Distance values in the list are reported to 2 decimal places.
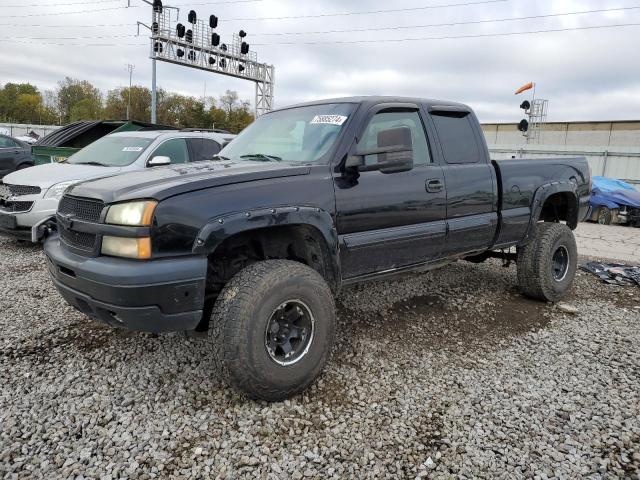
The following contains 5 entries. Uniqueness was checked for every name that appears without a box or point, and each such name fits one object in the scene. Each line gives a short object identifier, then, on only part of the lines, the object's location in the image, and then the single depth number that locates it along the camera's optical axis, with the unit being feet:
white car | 20.02
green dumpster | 31.68
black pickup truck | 8.05
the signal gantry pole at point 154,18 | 71.94
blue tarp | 40.83
